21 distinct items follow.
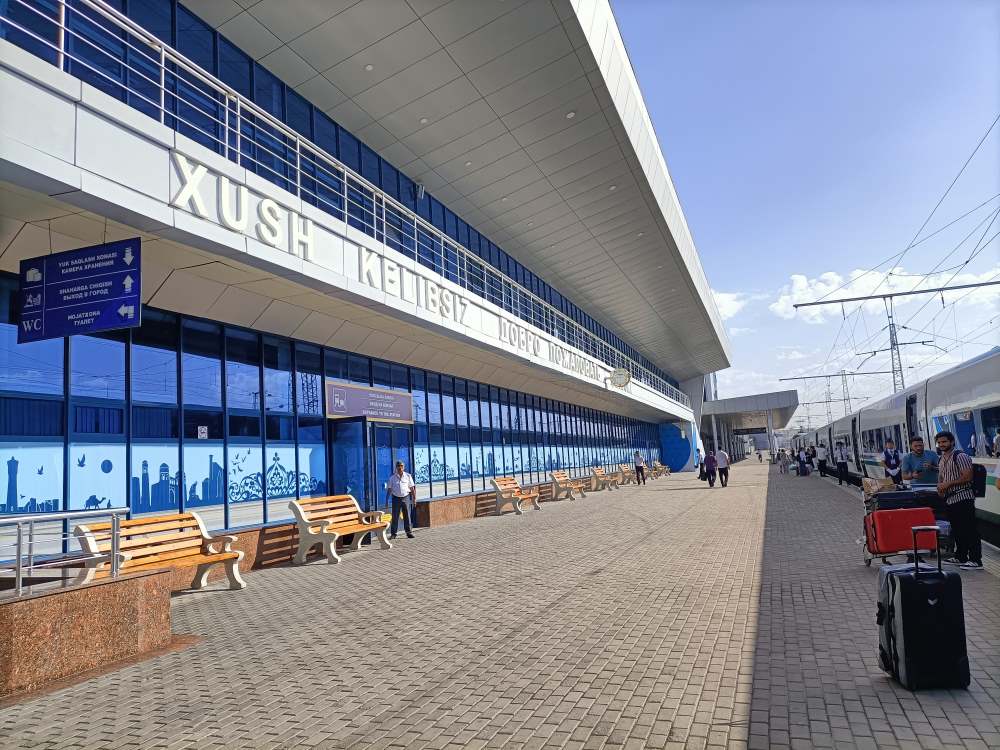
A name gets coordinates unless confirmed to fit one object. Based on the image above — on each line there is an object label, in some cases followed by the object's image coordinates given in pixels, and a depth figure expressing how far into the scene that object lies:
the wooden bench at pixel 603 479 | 30.17
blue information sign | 6.75
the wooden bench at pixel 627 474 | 34.72
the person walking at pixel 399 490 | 14.16
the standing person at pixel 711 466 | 29.02
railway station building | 7.46
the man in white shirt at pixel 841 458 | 28.60
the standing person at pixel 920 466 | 10.30
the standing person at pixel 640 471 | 34.50
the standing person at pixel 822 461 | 34.56
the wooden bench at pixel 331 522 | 11.23
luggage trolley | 7.52
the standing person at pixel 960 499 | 7.97
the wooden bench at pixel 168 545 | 7.87
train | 11.93
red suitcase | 7.55
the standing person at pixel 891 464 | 16.66
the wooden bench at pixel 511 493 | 20.16
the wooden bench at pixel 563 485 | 25.30
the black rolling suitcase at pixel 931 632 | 4.25
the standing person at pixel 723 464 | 28.62
